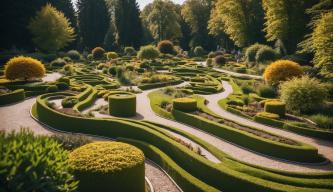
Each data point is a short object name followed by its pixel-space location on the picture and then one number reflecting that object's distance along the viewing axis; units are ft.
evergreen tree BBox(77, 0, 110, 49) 252.01
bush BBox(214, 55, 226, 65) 176.45
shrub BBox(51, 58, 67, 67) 171.56
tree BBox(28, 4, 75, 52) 189.98
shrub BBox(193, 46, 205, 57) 242.78
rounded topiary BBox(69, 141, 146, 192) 33.88
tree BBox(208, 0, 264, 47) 185.16
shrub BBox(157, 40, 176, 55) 218.38
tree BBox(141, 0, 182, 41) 264.11
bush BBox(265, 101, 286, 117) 72.28
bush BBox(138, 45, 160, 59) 171.01
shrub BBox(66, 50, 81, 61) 209.01
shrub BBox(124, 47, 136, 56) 229.86
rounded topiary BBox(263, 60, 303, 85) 93.86
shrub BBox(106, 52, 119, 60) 203.92
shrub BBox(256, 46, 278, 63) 143.23
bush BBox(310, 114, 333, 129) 63.77
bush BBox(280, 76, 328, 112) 70.44
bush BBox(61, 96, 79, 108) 80.68
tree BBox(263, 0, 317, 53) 133.21
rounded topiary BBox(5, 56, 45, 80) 111.24
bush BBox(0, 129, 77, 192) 21.95
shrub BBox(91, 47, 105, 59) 211.82
